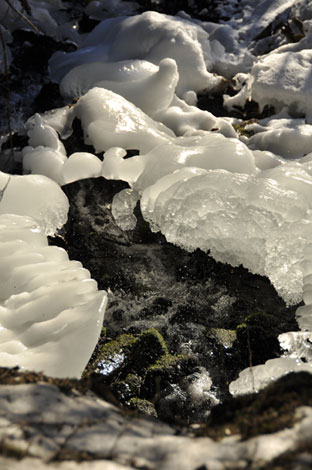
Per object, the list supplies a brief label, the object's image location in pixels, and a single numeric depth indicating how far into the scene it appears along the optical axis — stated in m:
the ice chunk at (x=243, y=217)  3.50
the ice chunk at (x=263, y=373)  2.80
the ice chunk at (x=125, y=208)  4.18
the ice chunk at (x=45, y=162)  4.48
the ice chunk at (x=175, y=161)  4.21
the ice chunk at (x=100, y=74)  5.84
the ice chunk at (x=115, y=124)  4.73
